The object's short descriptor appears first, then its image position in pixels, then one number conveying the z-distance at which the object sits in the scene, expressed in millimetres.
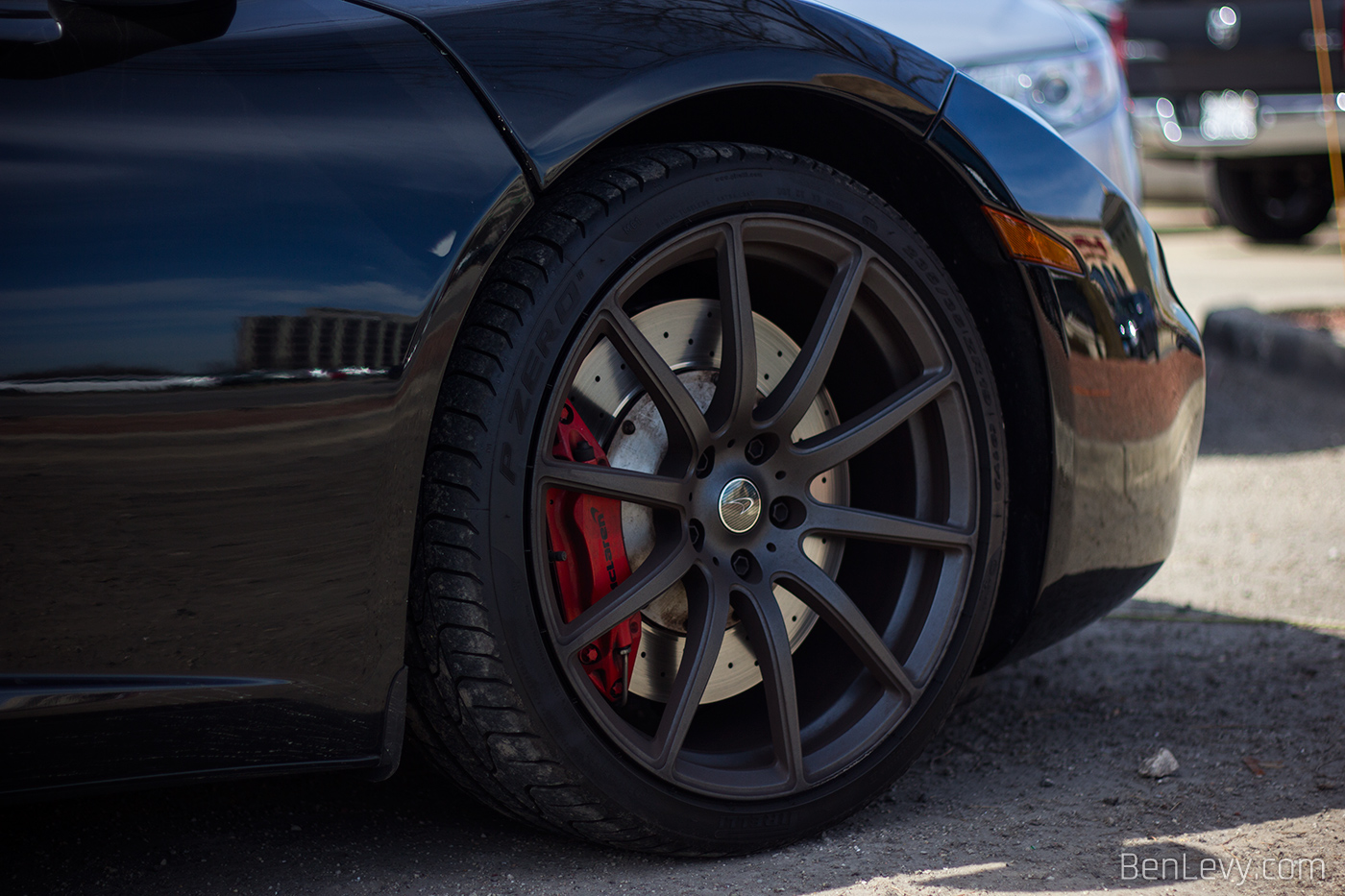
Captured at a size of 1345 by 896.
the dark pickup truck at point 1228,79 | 7562
